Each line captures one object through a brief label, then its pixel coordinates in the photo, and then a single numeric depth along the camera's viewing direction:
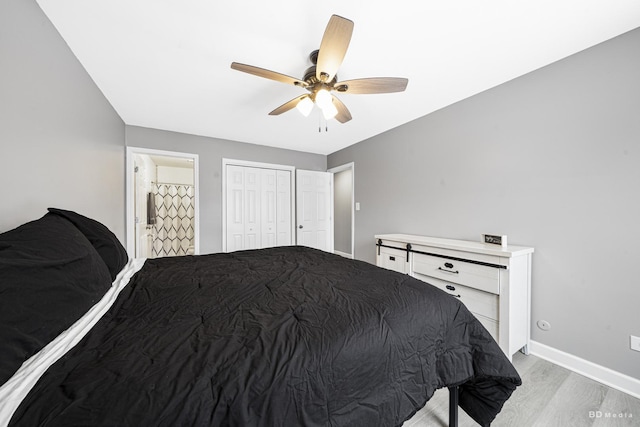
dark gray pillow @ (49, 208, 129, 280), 1.21
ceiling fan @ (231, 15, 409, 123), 1.36
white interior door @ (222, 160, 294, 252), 3.88
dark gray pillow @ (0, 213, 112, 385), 0.61
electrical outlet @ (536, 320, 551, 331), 1.91
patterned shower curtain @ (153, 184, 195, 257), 5.14
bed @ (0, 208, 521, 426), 0.57
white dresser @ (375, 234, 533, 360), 1.80
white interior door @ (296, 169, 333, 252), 4.46
